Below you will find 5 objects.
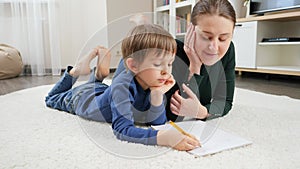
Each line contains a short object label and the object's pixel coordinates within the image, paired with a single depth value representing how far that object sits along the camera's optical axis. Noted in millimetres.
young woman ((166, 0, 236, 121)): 669
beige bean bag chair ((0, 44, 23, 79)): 2174
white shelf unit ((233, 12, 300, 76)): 2037
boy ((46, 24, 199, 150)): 582
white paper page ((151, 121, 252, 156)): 617
